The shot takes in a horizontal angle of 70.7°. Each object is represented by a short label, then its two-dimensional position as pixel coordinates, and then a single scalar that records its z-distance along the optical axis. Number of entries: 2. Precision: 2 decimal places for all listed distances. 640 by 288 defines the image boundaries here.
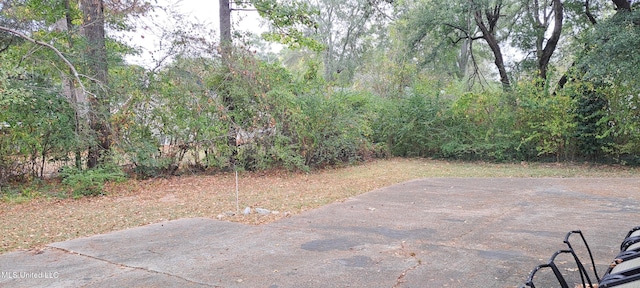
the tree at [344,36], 32.41
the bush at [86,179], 9.18
